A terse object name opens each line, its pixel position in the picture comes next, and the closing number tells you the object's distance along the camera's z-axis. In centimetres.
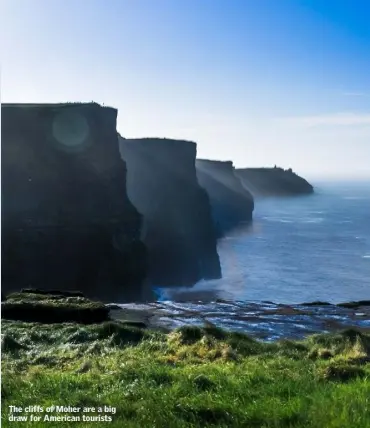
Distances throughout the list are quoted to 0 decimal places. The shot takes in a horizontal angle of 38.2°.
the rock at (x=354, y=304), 3437
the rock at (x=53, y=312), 2534
